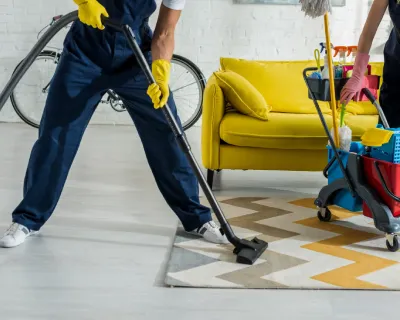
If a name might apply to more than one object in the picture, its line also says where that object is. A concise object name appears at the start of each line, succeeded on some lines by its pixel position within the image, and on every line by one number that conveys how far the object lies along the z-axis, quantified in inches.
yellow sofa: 151.9
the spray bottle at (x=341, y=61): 125.6
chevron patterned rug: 100.0
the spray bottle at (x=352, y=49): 133.5
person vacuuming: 109.5
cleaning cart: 113.3
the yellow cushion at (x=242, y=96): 155.4
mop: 118.0
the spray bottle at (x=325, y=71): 123.9
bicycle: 246.1
